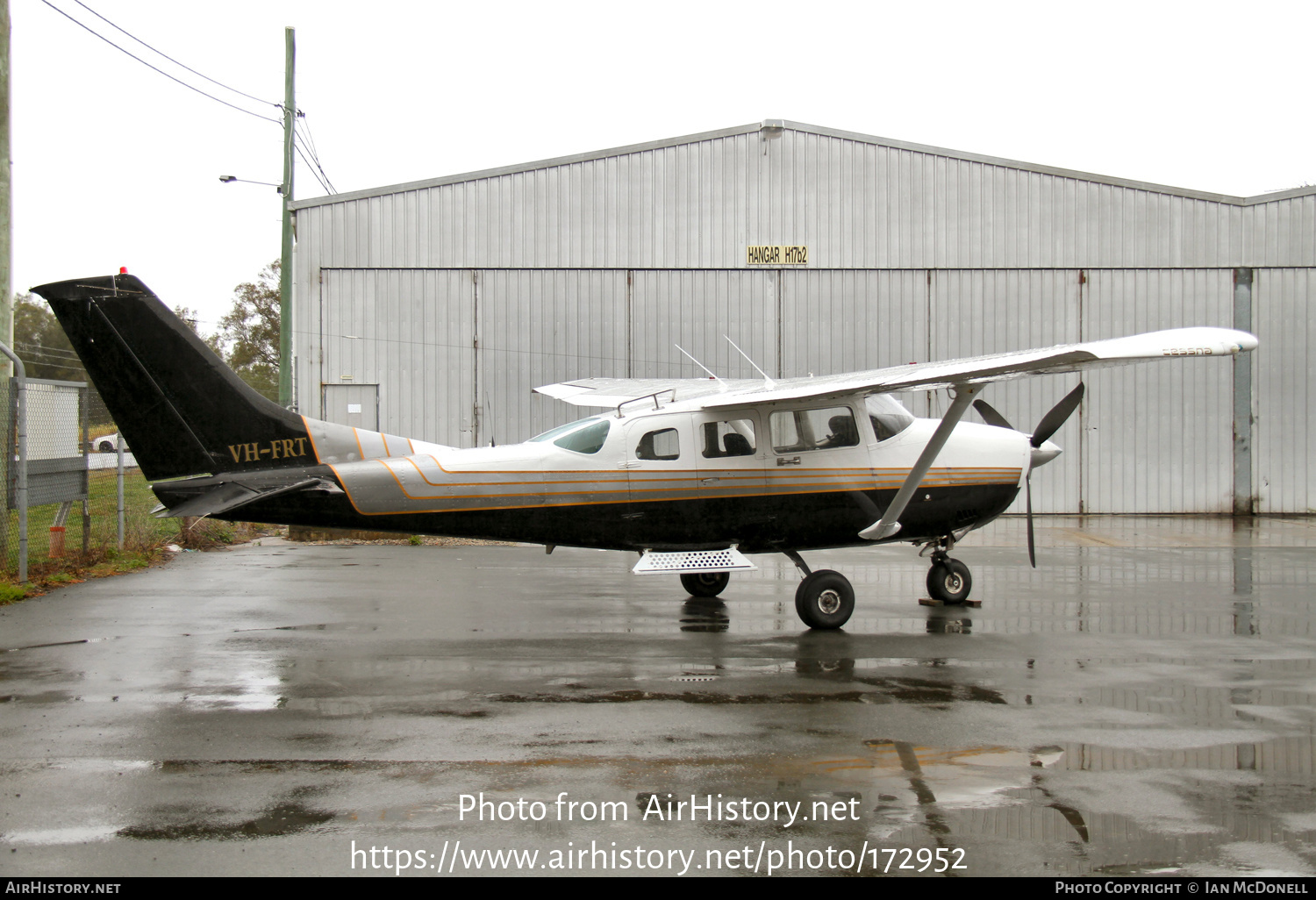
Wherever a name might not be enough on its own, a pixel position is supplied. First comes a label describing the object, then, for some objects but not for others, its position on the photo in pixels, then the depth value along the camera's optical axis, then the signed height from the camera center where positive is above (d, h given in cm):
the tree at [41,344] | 6682 +822
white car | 3975 +29
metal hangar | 2131 +395
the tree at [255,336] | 5947 +746
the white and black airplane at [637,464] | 844 -12
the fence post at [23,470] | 1112 -23
